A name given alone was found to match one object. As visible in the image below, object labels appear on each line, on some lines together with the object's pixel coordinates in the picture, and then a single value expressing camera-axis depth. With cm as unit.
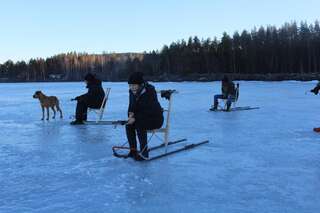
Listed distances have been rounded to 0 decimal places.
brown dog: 1238
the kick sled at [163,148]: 644
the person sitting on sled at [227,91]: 1462
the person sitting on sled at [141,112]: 609
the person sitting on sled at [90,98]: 1081
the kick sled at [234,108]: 1440
